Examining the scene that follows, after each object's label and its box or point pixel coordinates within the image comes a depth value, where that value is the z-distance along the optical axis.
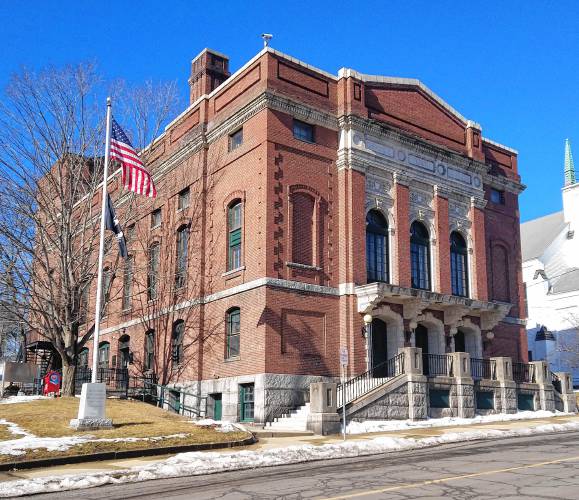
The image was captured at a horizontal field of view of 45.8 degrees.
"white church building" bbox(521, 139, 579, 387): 52.09
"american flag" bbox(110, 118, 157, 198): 21.09
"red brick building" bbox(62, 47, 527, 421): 25.75
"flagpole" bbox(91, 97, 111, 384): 19.17
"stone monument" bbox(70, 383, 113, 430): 18.33
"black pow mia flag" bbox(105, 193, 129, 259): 20.95
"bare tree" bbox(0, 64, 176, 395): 26.42
